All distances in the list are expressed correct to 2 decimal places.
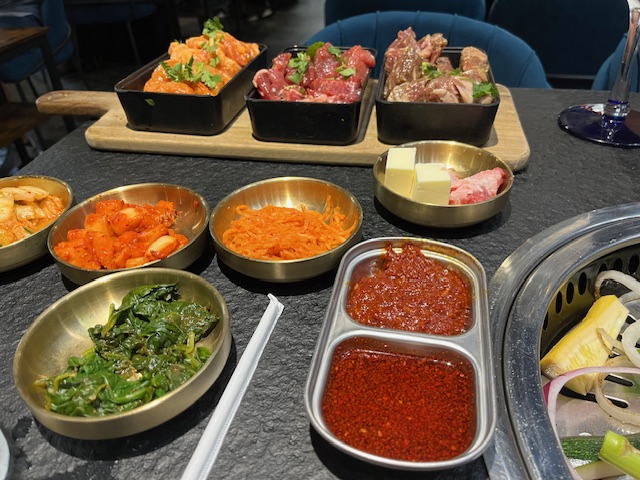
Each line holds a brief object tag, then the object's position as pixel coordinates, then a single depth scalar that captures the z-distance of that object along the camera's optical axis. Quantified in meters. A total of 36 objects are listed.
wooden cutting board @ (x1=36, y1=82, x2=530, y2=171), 0.50
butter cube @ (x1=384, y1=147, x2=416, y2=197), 0.41
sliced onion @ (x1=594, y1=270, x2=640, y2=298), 0.37
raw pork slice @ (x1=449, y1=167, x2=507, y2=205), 0.41
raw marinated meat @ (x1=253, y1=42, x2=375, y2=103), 0.52
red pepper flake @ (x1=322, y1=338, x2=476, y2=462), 0.25
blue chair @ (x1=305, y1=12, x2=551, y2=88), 0.71
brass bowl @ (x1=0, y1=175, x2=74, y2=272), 0.36
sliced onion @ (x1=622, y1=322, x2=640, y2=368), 0.32
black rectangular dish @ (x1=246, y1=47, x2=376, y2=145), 0.49
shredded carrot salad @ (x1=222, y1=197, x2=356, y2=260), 0.36
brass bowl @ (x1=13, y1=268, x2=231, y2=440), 0.25
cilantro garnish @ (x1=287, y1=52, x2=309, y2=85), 0.55
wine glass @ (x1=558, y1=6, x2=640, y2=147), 0.47
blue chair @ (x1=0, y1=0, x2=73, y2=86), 1.15
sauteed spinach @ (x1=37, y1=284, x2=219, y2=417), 0.26
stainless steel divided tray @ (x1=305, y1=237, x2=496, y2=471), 0.24
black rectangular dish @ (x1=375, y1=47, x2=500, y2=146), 0.47
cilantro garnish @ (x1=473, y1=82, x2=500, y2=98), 0.48
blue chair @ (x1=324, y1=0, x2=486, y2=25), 0.86
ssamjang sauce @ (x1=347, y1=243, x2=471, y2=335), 0.31
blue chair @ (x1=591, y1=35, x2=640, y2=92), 0.65
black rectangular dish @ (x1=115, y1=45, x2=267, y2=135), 0.51
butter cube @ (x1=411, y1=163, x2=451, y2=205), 0.39
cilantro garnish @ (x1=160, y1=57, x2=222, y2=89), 0.54
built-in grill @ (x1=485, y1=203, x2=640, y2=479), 0.25
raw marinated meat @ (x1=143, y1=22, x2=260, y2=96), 0.54
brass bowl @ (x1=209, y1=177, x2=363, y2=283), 0.34
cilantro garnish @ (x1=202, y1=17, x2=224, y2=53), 0.60
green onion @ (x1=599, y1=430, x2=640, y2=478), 0.26
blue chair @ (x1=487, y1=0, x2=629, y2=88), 0.94
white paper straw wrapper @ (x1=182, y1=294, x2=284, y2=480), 0.25
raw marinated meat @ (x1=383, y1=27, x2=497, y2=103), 0.49
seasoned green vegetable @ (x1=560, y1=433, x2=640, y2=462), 0.29
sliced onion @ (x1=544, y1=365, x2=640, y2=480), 0.29
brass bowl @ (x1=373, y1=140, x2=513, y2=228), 0.39
